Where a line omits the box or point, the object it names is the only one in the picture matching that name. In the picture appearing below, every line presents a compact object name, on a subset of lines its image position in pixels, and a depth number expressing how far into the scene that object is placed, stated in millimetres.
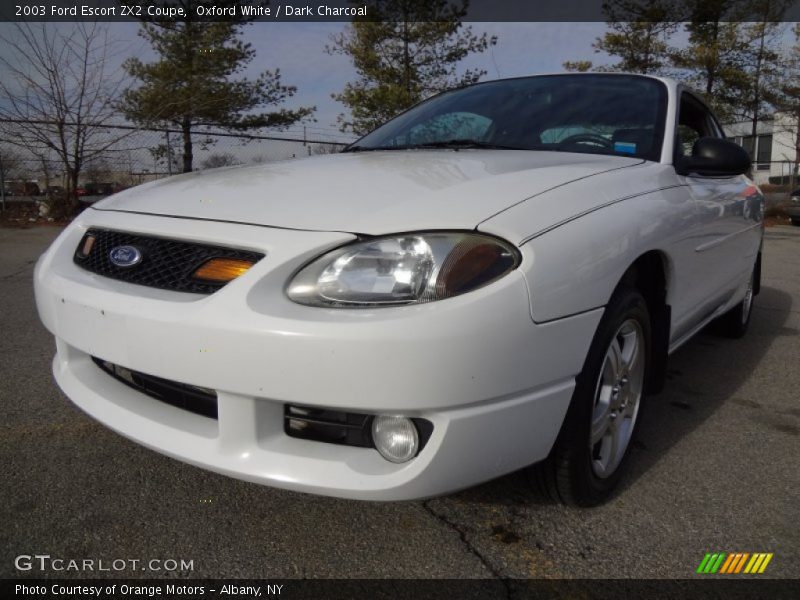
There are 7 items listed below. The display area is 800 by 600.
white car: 1402
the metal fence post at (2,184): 10961
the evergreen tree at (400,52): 13891
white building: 25992
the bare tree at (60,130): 10344
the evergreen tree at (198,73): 13125
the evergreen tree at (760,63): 17922
